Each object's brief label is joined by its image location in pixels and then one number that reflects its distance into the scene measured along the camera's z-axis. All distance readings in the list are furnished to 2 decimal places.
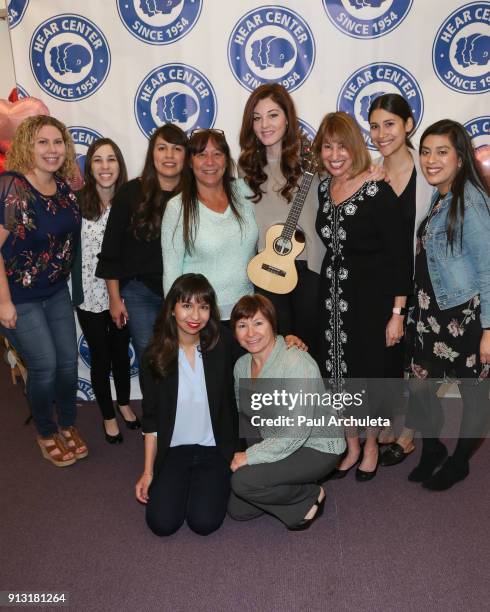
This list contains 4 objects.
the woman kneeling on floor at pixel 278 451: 2.19
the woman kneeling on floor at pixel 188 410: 2.27
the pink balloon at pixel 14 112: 2.98
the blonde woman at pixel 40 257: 2.45
